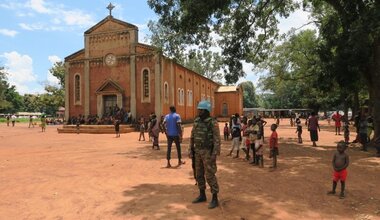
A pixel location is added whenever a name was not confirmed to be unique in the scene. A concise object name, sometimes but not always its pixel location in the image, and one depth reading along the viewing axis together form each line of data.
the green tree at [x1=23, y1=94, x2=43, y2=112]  100.59
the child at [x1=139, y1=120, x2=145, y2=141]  21.86
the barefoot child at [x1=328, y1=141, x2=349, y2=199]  7.41
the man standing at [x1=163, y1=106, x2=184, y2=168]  10.91
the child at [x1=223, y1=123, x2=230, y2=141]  20.62
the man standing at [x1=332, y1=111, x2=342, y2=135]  24.28
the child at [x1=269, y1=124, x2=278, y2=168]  10.40
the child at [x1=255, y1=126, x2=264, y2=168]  10.71
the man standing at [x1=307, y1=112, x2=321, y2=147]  16.33
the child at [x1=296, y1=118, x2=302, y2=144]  18.59
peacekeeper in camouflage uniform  6.43
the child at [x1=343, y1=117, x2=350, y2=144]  17.55
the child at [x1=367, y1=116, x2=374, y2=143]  15.70
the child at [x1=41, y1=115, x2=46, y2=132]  32.88
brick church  32.28
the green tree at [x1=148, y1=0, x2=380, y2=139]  13.69
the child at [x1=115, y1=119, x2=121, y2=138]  24.56
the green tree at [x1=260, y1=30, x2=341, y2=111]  33.34
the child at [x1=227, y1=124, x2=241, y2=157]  12.56
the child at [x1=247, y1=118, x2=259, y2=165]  11.20
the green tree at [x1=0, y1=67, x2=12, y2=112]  55.38
